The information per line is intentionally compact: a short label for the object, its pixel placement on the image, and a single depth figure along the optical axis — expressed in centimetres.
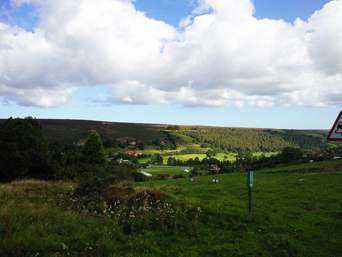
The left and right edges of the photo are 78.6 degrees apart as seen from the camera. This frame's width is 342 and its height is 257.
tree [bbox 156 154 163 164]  9928
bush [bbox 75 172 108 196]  1037
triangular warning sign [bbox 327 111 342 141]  727
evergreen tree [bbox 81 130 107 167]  3662
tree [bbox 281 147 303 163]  5748
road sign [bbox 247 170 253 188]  812
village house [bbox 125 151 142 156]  10649
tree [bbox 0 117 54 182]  2467
